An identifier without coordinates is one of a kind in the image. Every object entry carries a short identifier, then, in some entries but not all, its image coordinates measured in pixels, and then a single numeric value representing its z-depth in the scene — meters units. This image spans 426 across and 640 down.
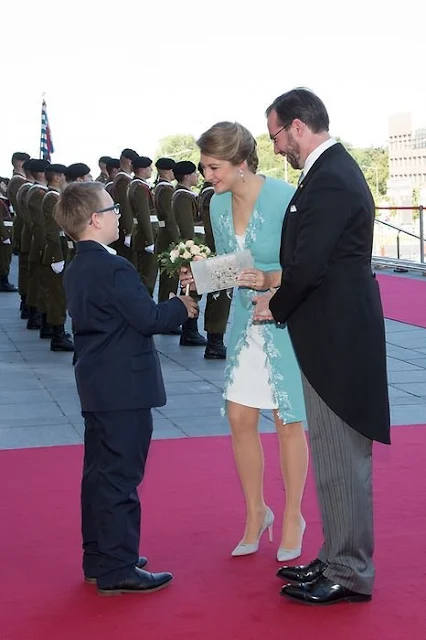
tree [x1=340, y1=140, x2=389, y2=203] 117.31
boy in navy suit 4.17
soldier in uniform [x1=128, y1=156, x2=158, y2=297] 12.23
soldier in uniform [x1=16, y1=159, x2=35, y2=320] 12.66
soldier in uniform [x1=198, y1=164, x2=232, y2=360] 10.12
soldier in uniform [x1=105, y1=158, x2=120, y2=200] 14.31
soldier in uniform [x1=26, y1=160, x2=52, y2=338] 11.71
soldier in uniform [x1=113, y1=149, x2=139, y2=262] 12.64
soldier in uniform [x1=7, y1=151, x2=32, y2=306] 13.51
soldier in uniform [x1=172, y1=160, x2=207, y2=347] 11.05
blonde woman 4.53
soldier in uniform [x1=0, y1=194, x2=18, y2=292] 16.36
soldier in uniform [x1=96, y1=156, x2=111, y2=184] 15.41
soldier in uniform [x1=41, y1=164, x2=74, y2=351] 11.02
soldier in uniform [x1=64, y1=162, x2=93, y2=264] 10.37
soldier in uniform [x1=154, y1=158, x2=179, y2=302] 11.76
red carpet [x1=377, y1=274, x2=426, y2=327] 12.59
